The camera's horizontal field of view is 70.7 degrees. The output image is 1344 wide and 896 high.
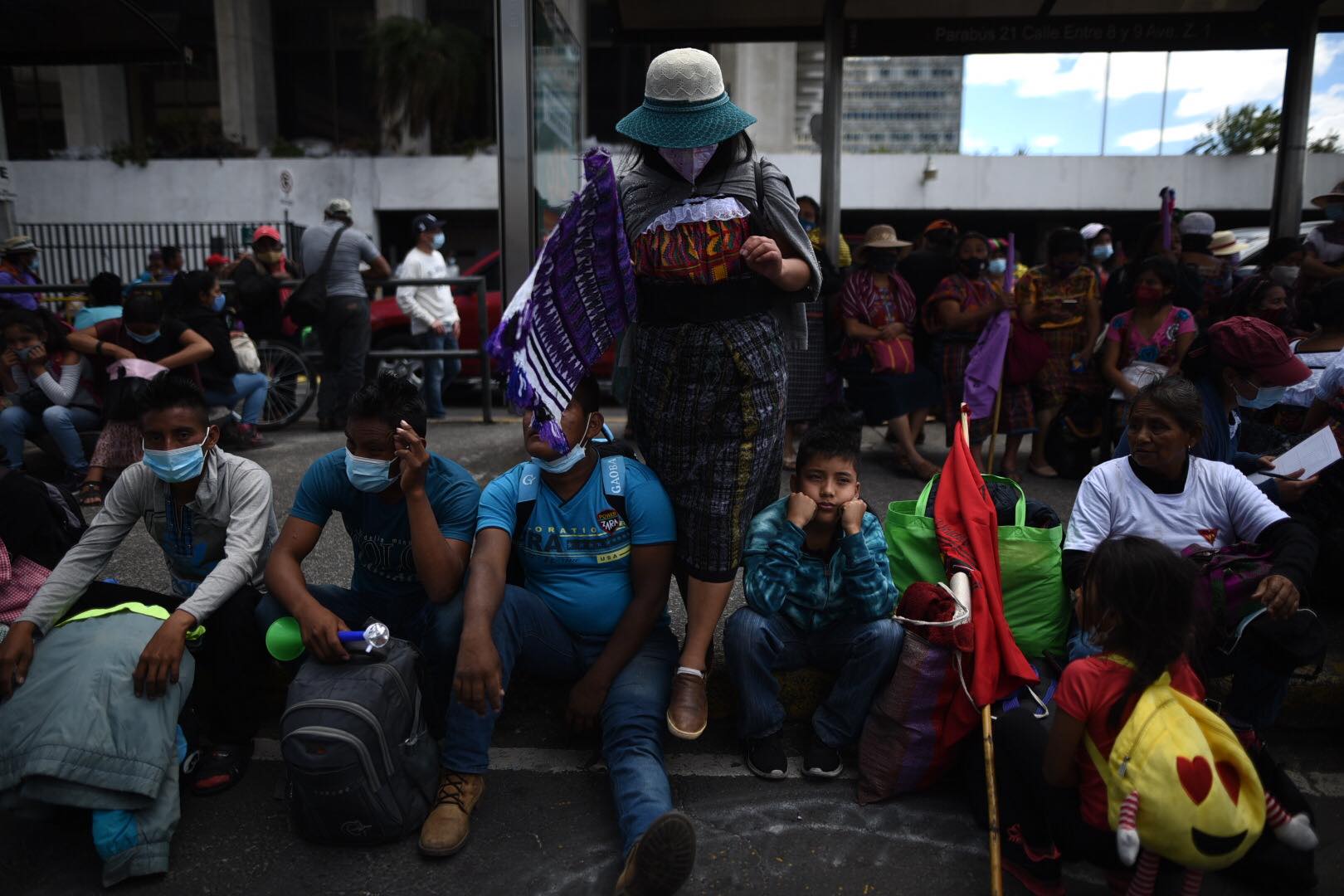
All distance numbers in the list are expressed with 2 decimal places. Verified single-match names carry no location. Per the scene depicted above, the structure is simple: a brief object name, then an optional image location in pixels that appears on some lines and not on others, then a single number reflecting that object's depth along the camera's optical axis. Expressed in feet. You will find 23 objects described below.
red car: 30.04
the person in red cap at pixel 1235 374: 11.19
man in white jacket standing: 26.43
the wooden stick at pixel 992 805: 7.50
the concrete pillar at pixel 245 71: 62.95
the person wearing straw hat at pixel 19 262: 24.35
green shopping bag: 9.71
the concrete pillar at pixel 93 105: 63.82
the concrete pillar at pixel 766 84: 57.82
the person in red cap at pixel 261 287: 23.90
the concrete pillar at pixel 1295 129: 19.74
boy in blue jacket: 9.21
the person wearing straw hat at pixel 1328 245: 17.52
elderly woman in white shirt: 9.20
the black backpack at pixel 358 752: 7.87
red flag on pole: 8.73
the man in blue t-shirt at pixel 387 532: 8.93
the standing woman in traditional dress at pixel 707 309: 8.86
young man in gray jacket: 9.07
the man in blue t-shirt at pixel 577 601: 8.65
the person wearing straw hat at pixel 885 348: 19.02
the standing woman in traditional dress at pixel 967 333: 19.06
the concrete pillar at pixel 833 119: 20.13
